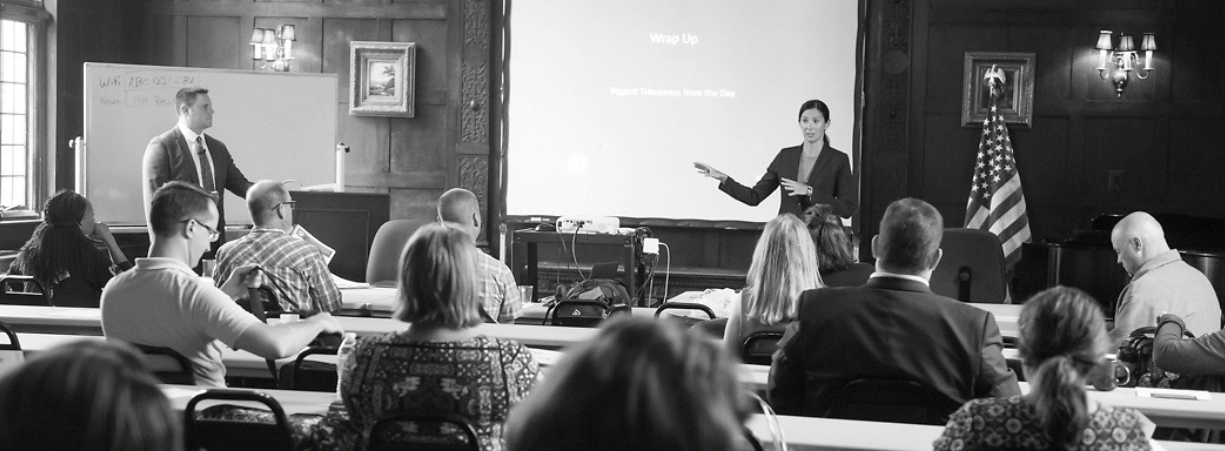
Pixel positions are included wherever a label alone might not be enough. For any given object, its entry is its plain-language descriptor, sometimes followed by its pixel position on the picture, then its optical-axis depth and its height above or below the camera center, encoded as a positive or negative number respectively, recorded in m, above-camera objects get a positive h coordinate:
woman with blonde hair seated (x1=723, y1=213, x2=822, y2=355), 4.38 -0.36
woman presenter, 7.79 +0.01
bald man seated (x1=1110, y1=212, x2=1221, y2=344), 4.62 -0.36
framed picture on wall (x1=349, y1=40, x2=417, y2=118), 10.20 +0.71
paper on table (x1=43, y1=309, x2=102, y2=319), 5.07 -0.62
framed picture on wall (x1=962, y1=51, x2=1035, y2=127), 9.49 +0.71
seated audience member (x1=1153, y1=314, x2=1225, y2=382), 3.92 -0.51
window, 9.27 +0.33
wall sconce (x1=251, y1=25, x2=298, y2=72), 10.21 +0.95
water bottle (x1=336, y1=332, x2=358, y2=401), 2.92 -0.47
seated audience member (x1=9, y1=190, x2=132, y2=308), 6.48 -0.51
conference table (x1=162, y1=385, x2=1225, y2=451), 3.01 -0.62
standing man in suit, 8.49 +0.06
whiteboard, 9.21 +0.29
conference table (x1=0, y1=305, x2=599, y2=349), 4.69 -0.62
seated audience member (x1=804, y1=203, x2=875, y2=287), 4.93 -0.31
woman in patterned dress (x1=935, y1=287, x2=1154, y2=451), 2.39 -0.42
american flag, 9.30 -0.08
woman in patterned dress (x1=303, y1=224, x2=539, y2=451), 2.83 -0.44
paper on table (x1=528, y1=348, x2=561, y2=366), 3.77 -0.56
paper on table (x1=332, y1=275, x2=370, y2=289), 6.38 -0.60
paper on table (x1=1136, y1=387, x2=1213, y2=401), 3.62 -0.59
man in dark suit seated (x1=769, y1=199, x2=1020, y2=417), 3.31 -0.41
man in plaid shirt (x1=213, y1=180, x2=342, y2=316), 5.14 -0.38
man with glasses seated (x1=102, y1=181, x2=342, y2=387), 3.58 -0.42
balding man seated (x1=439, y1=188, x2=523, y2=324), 5.11 -0.42
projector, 8.45 -0.34
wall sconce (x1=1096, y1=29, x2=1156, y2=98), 9.27 +0.94
